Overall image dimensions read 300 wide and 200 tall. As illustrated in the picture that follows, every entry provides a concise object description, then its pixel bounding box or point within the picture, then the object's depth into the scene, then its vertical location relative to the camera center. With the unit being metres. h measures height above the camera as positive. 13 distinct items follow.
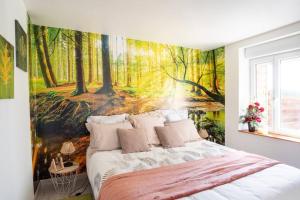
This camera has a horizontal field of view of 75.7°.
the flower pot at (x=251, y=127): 3.23 -0.50
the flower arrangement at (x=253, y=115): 3.19 -0.30
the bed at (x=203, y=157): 1.36 -0.67
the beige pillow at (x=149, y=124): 2.71 -0.37
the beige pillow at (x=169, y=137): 2.63 -0.53
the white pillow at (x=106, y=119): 2.80 -0.29
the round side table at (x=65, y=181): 2.60 -1.17
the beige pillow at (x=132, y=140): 2.40 -0.53
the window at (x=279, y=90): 2.83 +0.12
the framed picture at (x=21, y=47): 1.60 +0.47
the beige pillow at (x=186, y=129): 2.82 -0.46
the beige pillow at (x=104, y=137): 2.47 -0.49
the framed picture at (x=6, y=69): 1.18 +0.20
